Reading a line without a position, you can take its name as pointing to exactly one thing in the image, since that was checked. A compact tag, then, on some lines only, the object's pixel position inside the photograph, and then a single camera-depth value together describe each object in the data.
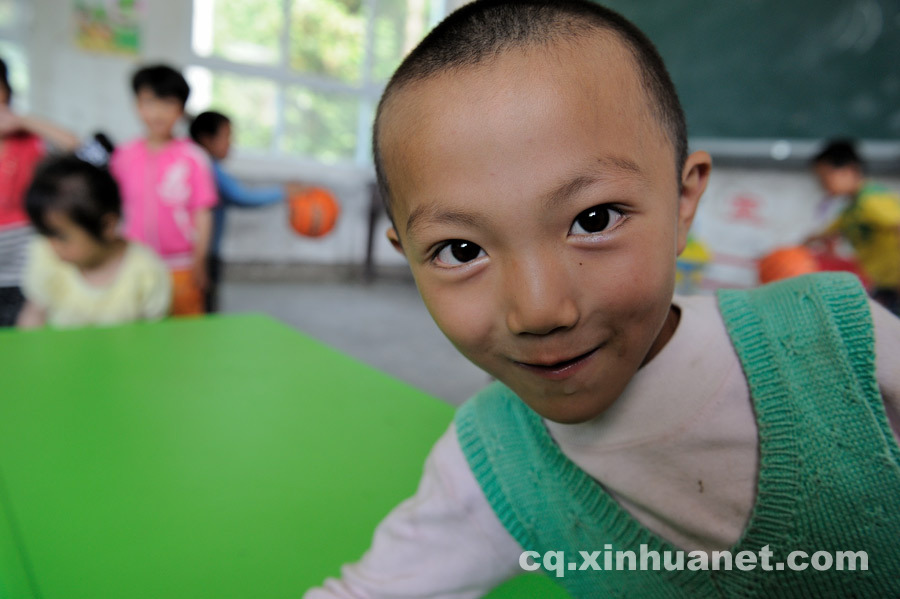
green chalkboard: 2.47
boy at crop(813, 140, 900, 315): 2.12
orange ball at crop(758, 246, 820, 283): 1.50
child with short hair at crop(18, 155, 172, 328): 1.45
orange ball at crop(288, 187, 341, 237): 2.71
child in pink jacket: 1.92
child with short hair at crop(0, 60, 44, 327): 1.89
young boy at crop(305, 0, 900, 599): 0.37
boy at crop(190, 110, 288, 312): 2.41
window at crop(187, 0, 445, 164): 4.34
